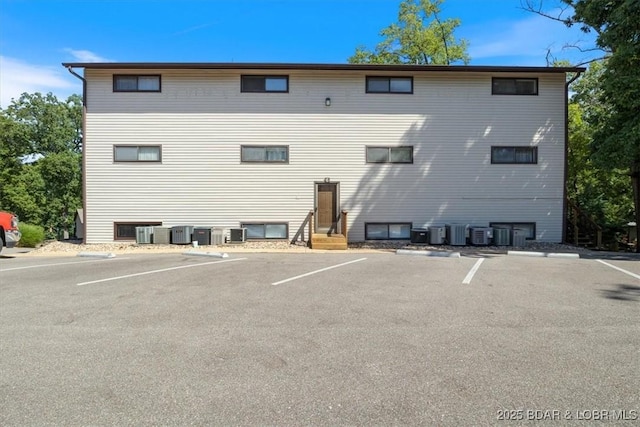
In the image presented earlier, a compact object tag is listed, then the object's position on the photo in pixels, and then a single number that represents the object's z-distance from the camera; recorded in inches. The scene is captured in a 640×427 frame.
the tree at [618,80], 462.6
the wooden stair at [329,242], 529.7
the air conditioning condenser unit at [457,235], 569.6
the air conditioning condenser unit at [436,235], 569.0
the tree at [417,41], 1075.9
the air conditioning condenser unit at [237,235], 575.5
